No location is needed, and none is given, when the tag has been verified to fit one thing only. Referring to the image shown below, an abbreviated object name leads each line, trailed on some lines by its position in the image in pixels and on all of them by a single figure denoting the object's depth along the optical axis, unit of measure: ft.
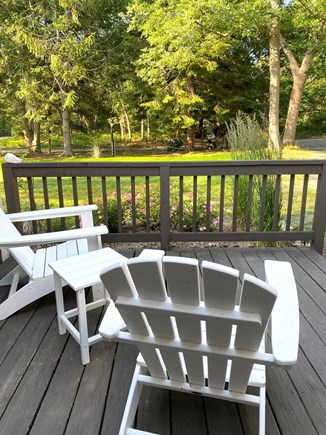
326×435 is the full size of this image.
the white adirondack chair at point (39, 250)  6.73
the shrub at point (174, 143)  59.27
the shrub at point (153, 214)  13.30
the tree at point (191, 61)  38.19
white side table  5.68
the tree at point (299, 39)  36.19
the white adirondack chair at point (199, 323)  3.19
